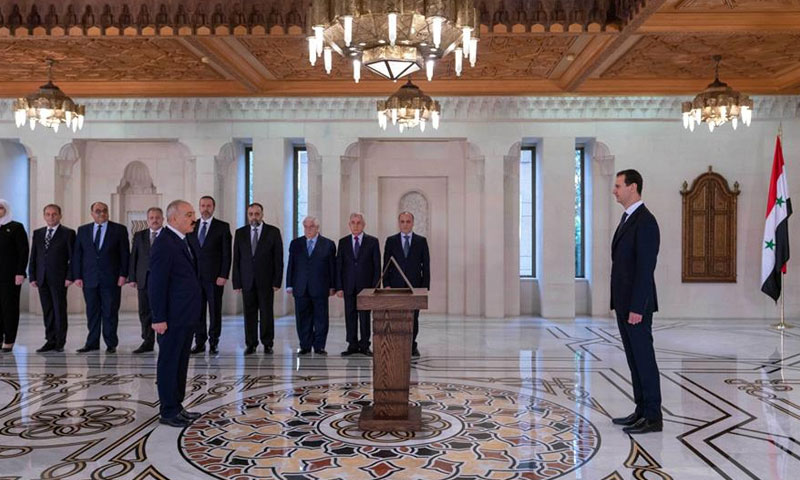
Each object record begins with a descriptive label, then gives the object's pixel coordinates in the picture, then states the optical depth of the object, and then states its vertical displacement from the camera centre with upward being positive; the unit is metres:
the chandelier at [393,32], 5.06 +1.66
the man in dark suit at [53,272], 8.02 -0.29
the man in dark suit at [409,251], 7.68 -0.07
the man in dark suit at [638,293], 4.62 -0.33
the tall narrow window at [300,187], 13.02 +1.13
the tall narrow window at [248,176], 12.98 +1.33
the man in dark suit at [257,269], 7.95 -0.27
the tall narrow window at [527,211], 12.95 +0.64
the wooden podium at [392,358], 4.73 -0.79
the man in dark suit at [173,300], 4.72 -0.38
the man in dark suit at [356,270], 7.80 -0.28
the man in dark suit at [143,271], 7.84 -0.28
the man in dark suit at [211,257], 7.89 -0.12
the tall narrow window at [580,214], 12.91 +0.58
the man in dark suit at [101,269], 7.90 -0.26
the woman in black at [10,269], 7.96 -0.26
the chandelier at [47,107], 9.16 +1.88
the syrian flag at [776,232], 10.36 +0.18
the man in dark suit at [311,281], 7.86 -0.40
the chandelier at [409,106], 8.88 +1.82
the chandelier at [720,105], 9.21 +1.87
